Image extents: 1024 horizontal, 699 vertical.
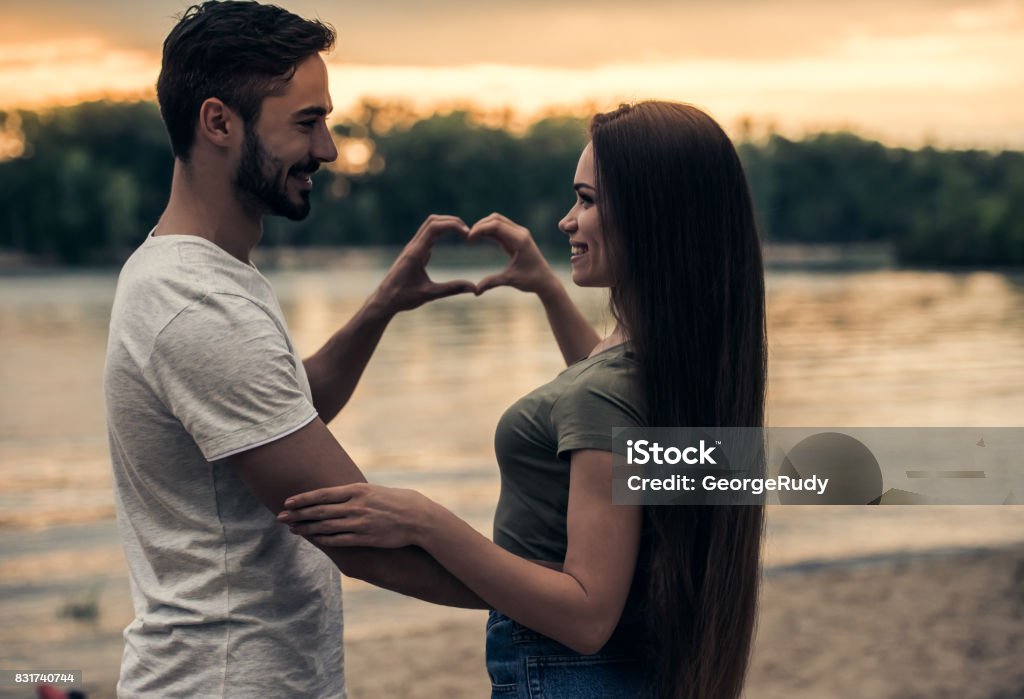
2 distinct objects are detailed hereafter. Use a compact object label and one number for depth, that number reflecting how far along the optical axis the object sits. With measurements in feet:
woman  7.26
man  7.07
